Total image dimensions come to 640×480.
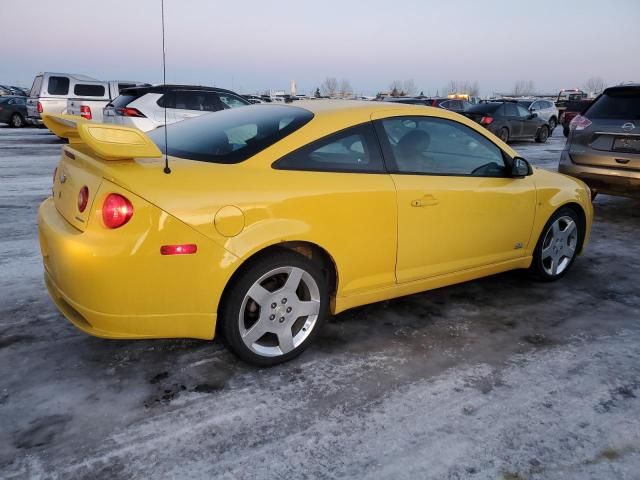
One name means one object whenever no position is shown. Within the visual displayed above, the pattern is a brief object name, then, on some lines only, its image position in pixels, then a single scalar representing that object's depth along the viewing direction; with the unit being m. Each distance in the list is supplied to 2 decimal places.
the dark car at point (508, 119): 16.64
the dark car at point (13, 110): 19.78
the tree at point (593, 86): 112.90
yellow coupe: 2.50
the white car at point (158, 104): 10.60
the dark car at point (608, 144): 6.05
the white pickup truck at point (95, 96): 14.88
